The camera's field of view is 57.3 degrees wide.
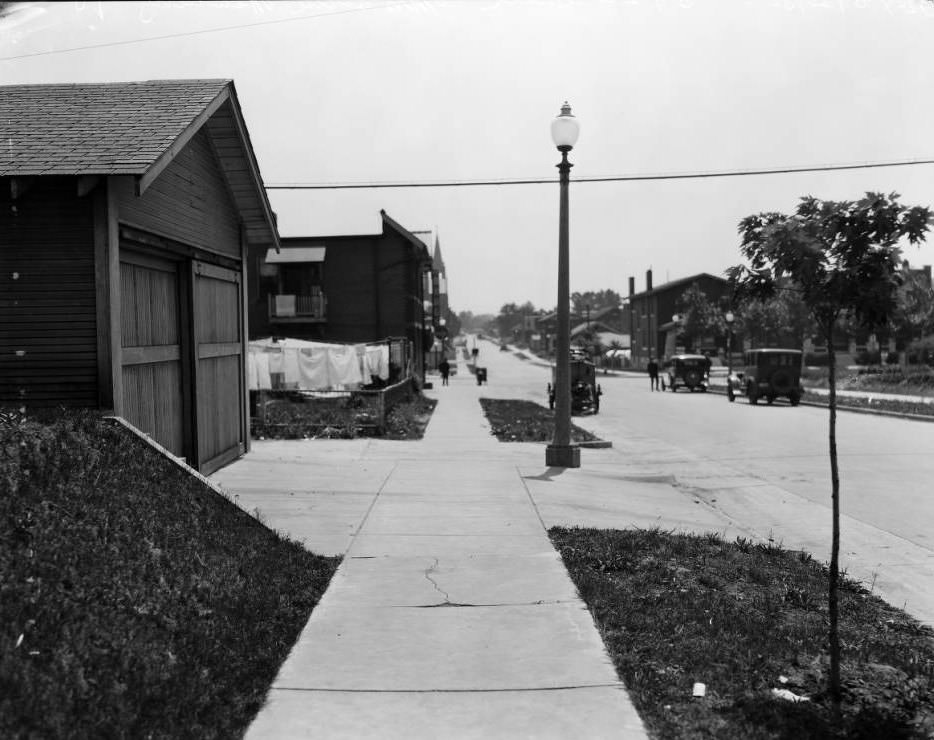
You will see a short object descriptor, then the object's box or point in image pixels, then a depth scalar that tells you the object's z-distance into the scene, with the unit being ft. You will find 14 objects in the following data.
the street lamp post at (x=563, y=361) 48.93
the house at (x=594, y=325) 446.60
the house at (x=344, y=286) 159.94
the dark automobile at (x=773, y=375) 110.63
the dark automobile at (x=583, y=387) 95.71
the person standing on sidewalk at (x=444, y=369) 160.89
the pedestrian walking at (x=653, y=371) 153.17
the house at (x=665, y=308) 292.20
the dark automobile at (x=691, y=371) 145.59
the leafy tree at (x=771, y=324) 245.04
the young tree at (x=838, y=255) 16.28
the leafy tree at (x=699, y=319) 259.60
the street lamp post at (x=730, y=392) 119.26
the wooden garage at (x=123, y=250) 30.32
